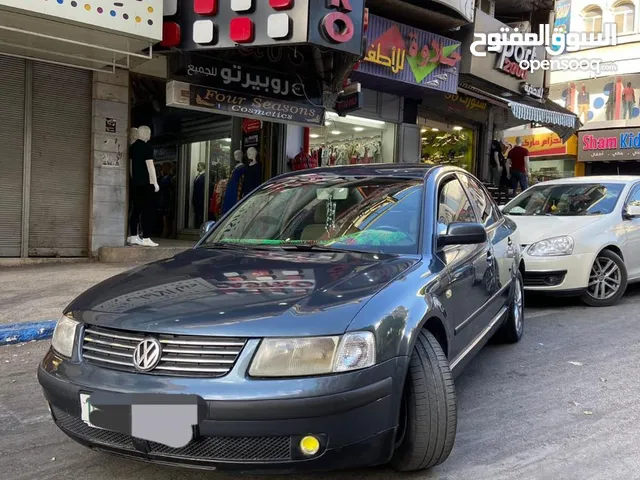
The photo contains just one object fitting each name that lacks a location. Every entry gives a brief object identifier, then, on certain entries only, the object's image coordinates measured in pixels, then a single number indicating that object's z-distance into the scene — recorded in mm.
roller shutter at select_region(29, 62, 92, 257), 8578
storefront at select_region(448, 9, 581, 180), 13227
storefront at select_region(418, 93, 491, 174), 15141
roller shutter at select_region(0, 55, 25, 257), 8281
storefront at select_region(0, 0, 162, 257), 8016
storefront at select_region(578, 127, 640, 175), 23891
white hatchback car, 6375
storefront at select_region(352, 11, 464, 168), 11180
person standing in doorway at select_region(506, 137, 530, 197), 15922
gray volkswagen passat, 2170
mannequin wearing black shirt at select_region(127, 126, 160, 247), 9039
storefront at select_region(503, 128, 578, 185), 25391
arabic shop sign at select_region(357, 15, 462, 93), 11016
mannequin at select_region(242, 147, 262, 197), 10727
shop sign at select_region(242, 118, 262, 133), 11469
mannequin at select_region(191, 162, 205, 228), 12891
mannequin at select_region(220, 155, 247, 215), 10547
